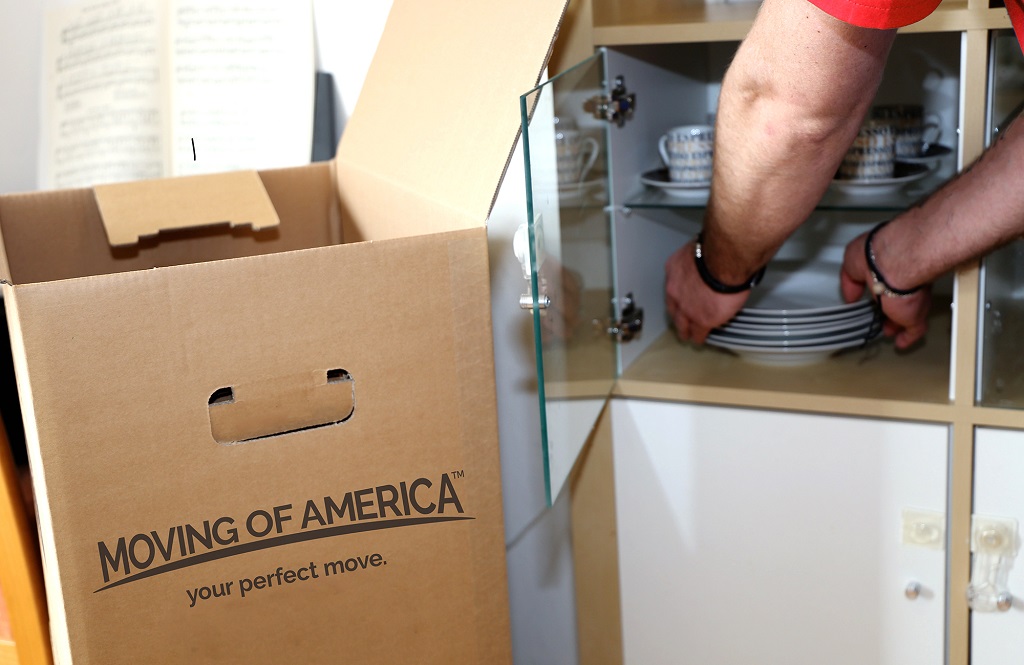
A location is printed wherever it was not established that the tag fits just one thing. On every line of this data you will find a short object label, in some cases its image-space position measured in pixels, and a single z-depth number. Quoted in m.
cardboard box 0.70
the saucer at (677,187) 1.35
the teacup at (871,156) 1.26
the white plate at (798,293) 1.34
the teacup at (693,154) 1.35
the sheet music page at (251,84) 1.53
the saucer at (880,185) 1.26
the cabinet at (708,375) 1.06
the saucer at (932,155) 1.32
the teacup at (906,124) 1.33
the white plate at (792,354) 1.33
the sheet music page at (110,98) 1.59
